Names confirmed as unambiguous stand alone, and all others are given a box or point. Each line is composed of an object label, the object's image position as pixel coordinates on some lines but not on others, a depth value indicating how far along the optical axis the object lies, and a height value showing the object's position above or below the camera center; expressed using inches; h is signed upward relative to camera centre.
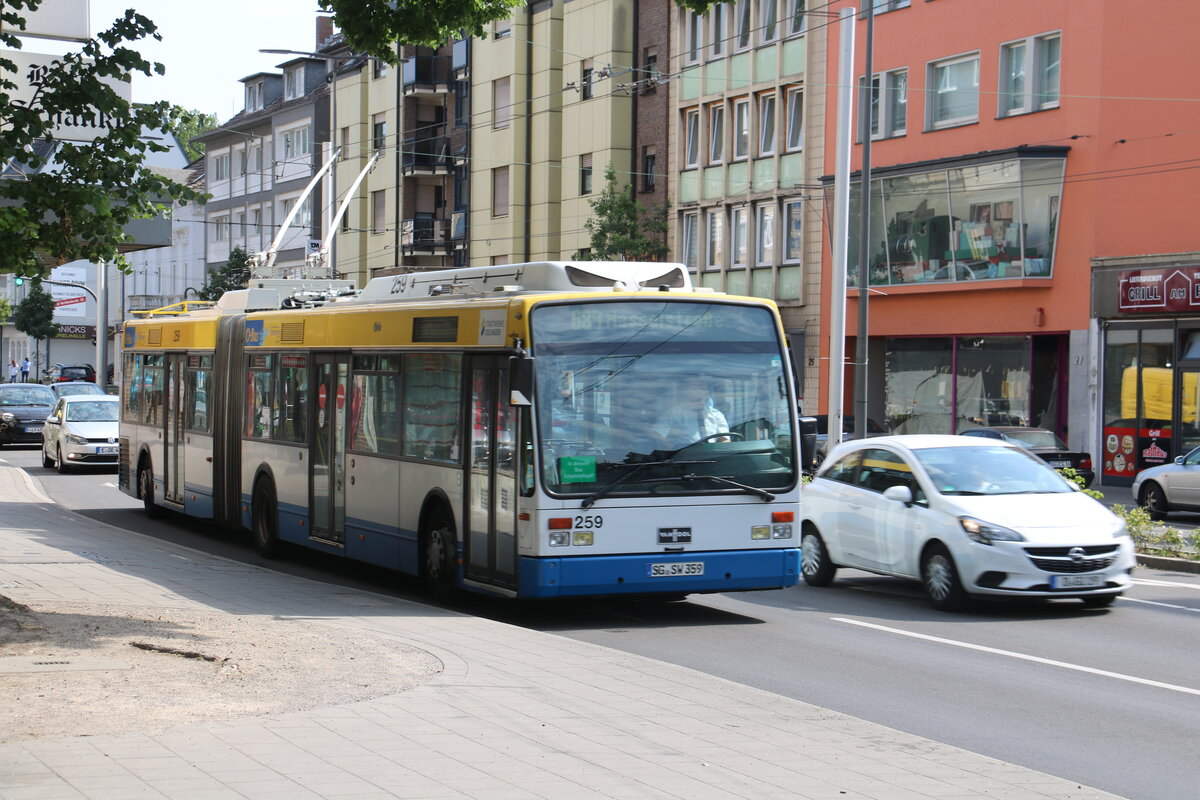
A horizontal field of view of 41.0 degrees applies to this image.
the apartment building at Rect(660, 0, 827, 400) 1713.8 +238.6
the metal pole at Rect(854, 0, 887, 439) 1091.3 +49.8
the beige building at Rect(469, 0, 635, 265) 2049.7 +323.9
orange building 1330.0 +135.5
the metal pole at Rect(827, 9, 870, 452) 1039.6 +95.7
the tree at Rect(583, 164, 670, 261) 1841.8 +156.6
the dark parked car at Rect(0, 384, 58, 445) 1712.6 -61.2
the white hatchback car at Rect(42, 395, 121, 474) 1357.0 -65.6
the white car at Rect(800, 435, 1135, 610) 534.9 -54.7
